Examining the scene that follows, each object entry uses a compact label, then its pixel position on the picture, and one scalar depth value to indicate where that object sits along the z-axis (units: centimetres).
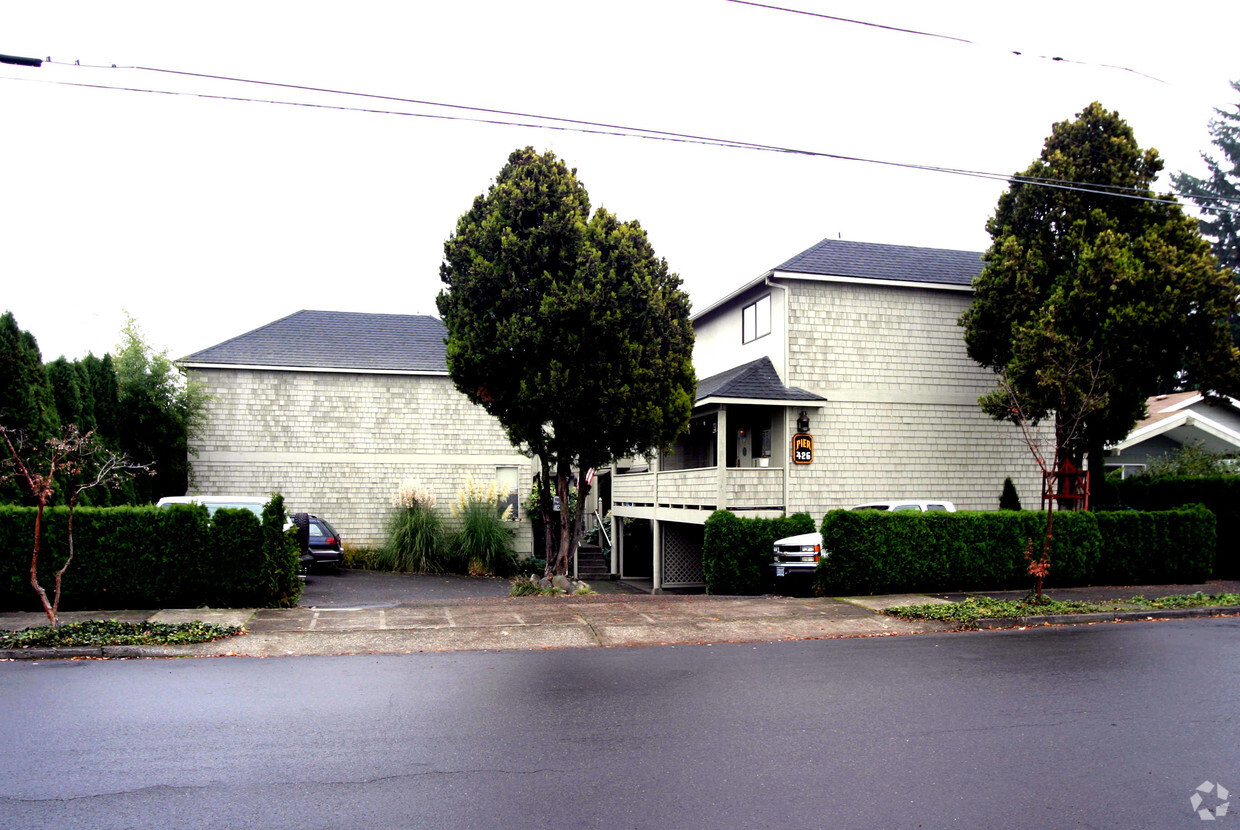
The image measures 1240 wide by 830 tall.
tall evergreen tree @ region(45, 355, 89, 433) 1939
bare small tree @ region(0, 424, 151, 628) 1001
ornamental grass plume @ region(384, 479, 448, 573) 2388
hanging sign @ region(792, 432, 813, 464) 1967
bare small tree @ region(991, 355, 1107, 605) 1552
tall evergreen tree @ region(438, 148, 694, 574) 1418
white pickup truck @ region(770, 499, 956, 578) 1573
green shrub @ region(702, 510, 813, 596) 1677
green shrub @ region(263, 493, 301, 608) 1267
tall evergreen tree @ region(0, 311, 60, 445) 1694
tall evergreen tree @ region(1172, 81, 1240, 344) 4438
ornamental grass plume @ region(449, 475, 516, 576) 2341
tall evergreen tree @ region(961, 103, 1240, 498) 1739
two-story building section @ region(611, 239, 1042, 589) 1978
